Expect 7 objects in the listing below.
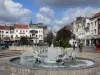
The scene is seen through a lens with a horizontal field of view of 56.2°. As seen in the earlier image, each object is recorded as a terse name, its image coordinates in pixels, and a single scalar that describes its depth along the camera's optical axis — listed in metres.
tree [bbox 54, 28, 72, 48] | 36.73
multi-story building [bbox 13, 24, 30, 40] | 46.35
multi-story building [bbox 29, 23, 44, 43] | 47.69
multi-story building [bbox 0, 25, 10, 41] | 45.38
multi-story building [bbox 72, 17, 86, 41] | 37.29
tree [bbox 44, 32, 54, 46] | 47.39
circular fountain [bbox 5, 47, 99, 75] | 5.29
